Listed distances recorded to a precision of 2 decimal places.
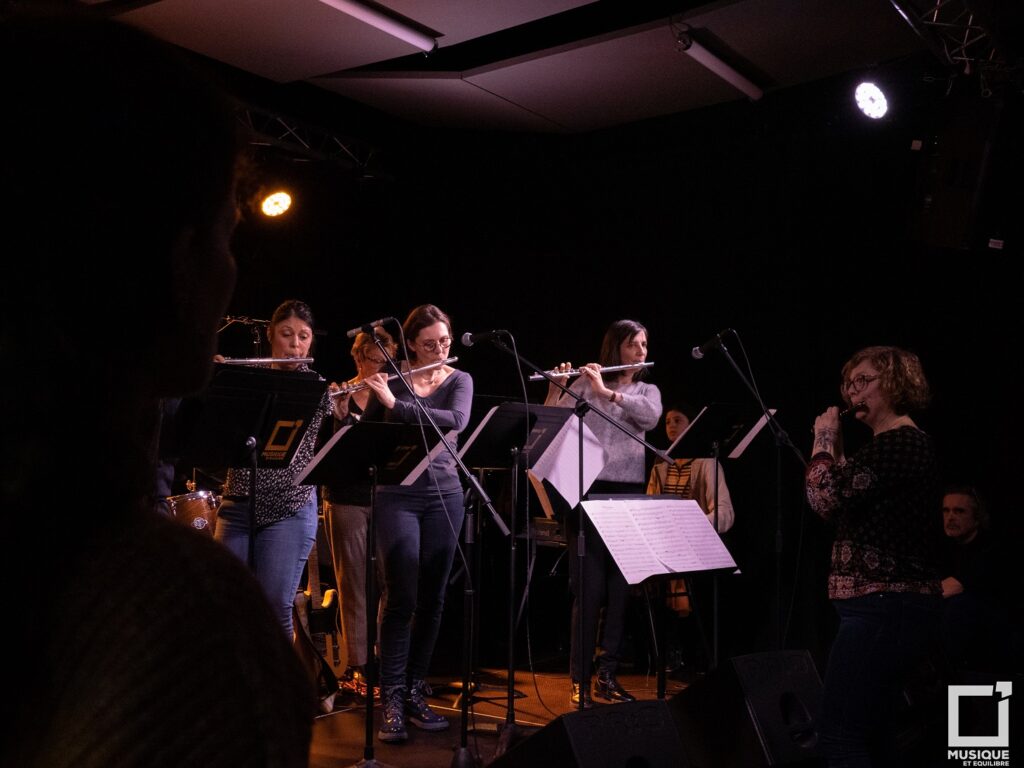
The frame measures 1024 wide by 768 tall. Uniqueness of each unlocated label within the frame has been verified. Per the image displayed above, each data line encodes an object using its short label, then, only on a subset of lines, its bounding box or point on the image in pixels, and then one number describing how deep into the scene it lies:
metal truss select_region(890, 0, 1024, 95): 4.46
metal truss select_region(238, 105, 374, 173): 6.23
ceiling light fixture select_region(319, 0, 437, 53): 4.67
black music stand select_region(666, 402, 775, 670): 4.62
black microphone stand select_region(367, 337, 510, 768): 3.38
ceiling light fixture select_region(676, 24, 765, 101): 4.98
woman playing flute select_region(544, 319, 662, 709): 4.66
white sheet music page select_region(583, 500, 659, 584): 3.56
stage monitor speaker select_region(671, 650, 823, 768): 3.16
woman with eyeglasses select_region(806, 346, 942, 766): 2.81
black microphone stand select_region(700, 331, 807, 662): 4.16
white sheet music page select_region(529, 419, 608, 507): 4.05
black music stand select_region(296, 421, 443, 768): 3.31
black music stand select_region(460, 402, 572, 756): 3.69
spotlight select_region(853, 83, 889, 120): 5.24
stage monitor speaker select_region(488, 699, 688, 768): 2.39
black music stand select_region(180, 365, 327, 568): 2.95
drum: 4.32
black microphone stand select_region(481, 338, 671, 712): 3.76
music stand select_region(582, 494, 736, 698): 3.61
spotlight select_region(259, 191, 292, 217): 6.73
